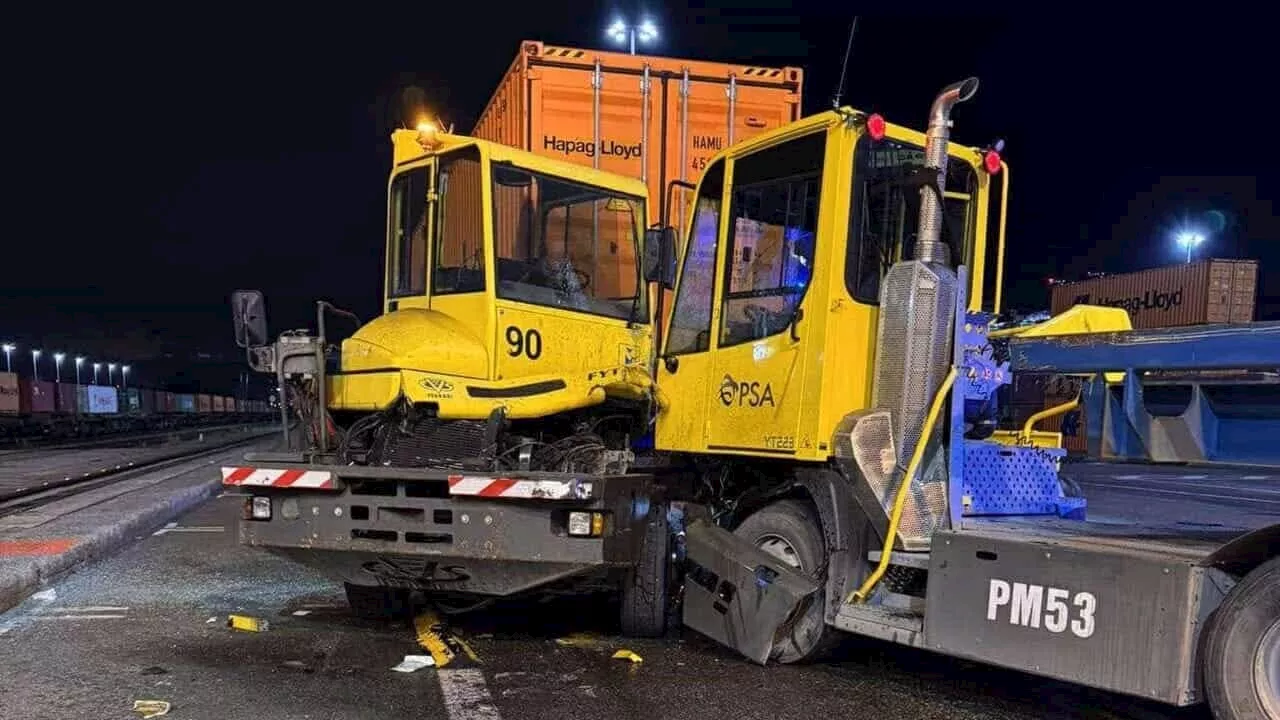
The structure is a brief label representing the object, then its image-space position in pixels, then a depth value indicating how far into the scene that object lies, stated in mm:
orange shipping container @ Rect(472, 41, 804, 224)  8414
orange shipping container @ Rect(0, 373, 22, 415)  41469
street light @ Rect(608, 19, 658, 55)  14844
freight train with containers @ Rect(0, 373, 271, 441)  42844
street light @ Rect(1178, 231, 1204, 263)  32062
